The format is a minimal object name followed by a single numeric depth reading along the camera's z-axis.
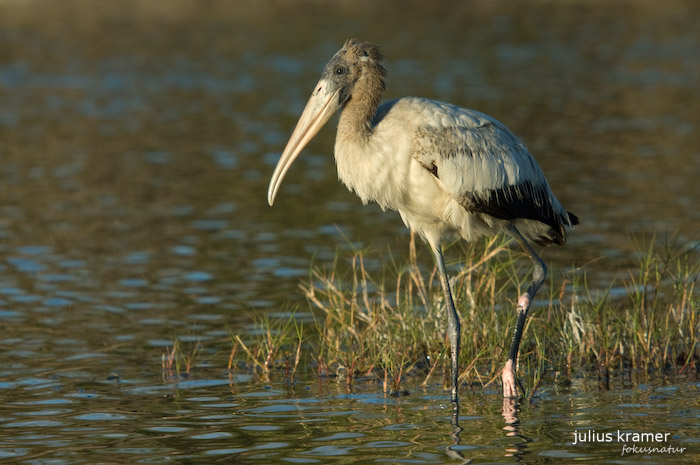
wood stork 14.66
